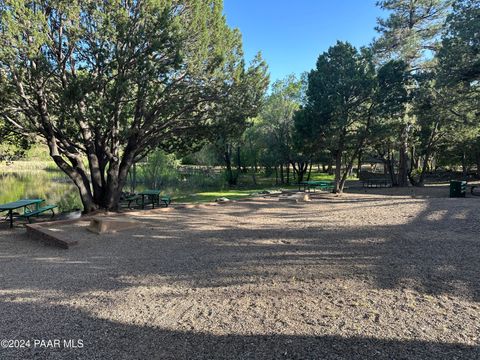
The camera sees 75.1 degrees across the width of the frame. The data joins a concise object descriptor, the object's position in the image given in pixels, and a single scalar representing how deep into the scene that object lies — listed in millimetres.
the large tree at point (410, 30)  17856
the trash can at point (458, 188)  14031
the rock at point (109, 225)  7090
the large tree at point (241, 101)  10977
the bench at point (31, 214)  8453
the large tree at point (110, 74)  7594
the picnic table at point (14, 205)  8008
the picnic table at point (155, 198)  11375
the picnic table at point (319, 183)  15916
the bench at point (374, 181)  22188
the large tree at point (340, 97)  14617
